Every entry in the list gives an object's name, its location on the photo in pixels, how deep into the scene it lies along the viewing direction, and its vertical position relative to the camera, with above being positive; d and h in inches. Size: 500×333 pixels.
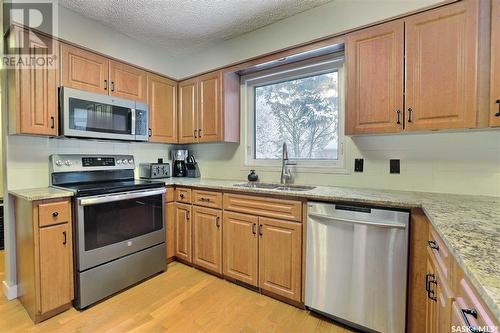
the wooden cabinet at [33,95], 72.6 +20.2
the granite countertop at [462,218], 23.6 -10.1
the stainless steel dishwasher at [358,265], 58.4 -26.5
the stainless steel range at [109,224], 73.7 -20.9
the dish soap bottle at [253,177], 105.2 -6.6
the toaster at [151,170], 112.6 -4.1
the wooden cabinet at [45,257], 67.2 -27.1
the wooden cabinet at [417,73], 59.2 +23.6
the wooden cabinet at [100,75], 83.7 +32.6
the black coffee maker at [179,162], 126.6 -0.3
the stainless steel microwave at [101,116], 80.3 +16.4
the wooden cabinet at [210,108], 106.7 +24.1
